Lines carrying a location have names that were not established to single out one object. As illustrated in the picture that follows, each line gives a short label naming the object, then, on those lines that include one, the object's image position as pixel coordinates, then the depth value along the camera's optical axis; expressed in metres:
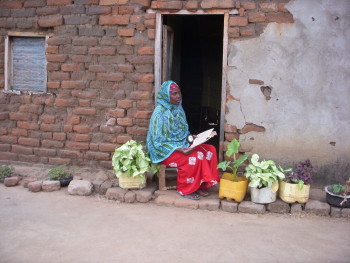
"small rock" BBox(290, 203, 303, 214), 4.15
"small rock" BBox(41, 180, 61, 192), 4.77
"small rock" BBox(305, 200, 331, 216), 4.11
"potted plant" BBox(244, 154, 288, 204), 4.13
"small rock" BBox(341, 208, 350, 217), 4.05
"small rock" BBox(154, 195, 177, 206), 4.32
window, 5.46
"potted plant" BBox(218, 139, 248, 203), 4.21
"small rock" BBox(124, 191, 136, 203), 4.42
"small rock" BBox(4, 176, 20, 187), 4.94
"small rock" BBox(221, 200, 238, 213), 4.18
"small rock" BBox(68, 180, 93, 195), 4.63
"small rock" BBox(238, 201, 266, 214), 4.14
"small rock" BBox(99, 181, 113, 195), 4.66
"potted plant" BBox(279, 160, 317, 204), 4.17
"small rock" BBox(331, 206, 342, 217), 4.07
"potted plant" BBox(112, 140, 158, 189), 4.45
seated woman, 4.38
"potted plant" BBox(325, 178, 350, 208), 4.07
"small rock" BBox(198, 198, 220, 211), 4.22
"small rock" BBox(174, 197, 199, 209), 4.25
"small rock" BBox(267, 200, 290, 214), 4.18
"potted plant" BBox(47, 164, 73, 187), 4.90
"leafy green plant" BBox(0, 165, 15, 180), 5.08
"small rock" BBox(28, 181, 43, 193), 4.74
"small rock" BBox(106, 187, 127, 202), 4.46
